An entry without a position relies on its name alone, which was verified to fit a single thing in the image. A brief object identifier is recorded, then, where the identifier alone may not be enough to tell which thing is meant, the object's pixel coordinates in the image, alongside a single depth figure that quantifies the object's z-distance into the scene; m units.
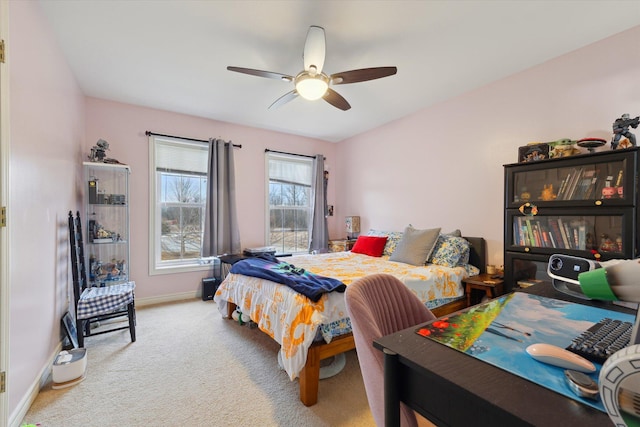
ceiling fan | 2.08
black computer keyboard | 0.73
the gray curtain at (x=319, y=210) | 4.94
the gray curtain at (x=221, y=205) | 3.95
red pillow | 3.71
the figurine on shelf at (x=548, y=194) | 2.34
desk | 0.55
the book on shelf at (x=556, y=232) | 2.29
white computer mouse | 0.67
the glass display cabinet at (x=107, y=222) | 2.98
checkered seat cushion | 2.33
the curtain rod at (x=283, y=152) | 4.53
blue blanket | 1.92
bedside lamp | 4.77
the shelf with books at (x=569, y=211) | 1.94
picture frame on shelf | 2.49
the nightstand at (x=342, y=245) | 4.62
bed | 1.79
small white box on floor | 1.93
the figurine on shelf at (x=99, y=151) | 3.03
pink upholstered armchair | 0.97
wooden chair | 2.35
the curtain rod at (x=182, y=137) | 3.64
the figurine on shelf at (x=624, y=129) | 2.03
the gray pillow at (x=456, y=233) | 3.27
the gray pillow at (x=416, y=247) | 3.08
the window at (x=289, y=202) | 4.70
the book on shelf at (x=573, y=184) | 2.20
